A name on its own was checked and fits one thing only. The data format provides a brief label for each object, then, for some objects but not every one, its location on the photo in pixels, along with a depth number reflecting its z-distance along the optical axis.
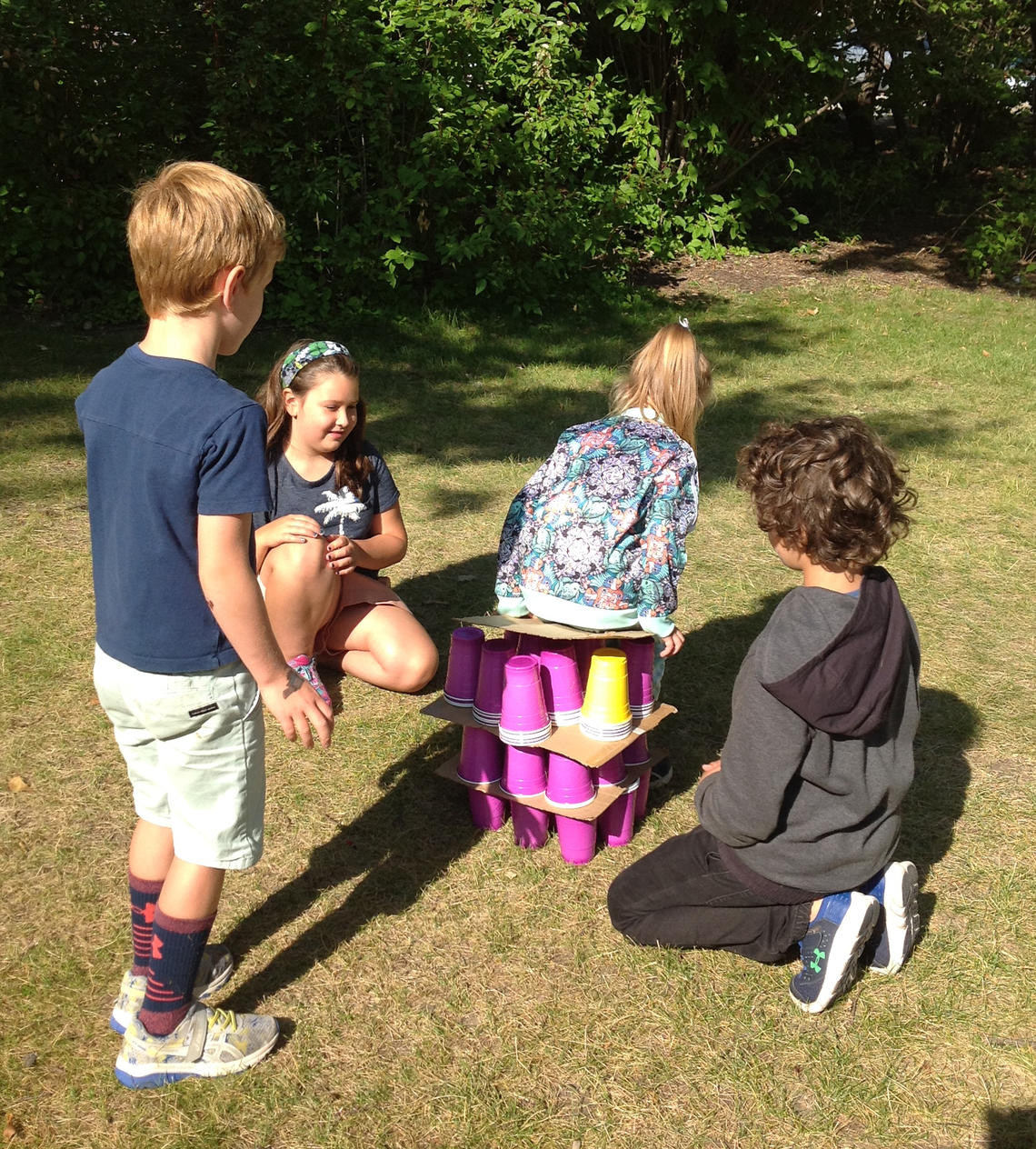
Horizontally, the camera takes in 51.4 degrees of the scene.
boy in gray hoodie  2.47
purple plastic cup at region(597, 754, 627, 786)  3.23
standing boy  2.01
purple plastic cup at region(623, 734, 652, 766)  3.36
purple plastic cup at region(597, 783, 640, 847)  3.32
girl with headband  3.72
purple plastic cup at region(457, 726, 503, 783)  3.30
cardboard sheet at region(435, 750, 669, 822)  3.12
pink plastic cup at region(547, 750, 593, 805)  3.14
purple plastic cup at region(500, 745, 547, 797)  3.18
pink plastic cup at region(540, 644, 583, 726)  3.19
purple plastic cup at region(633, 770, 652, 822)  3.40
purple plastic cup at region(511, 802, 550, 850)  3.29
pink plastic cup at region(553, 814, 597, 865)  3.21
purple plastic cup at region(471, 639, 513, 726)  3.24
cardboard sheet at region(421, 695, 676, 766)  3.04
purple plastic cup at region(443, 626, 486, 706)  3.33
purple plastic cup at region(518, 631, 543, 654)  3.36
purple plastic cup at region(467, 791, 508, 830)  3.38
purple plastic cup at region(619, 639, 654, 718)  3.30
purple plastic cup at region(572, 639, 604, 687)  3.49
